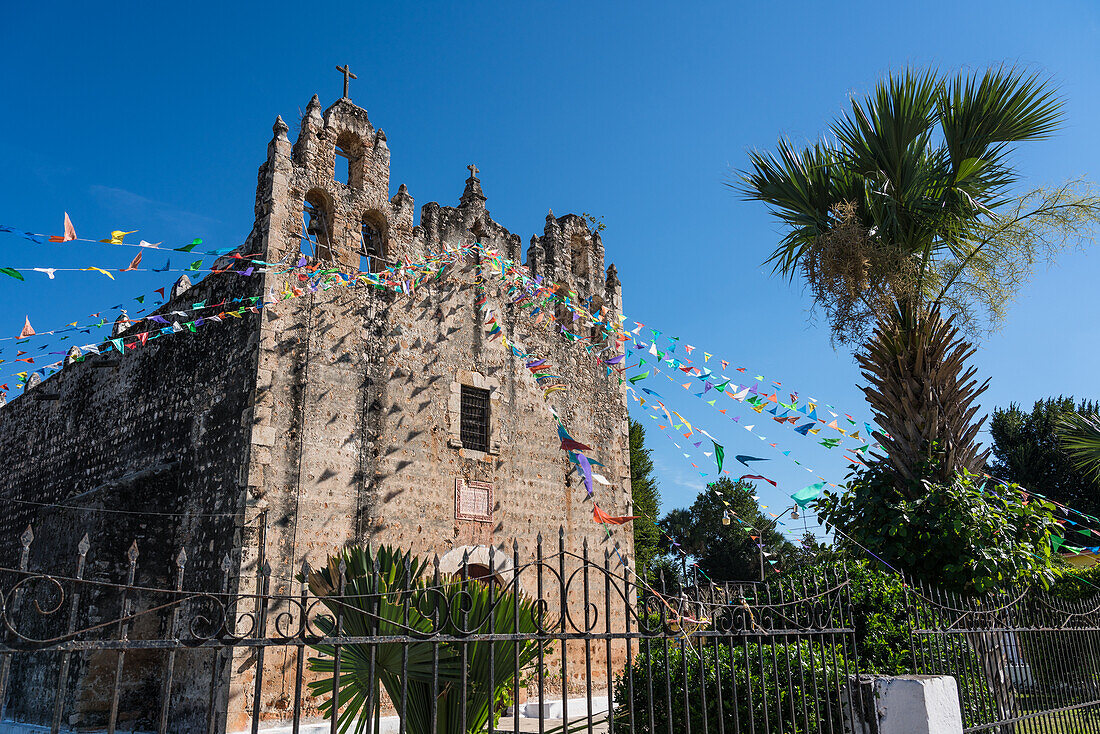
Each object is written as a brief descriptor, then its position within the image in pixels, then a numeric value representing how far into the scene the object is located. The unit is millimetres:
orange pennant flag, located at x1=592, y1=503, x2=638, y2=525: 12333
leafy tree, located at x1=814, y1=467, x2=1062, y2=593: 6523
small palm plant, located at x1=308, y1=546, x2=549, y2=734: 4176
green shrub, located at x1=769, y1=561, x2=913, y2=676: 5680
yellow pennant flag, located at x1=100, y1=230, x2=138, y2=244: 7377
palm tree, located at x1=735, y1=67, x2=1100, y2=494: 7223
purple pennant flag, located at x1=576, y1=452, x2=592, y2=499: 11859
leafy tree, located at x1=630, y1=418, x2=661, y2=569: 25312
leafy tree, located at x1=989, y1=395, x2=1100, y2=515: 22891
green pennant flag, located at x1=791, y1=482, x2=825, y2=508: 7773
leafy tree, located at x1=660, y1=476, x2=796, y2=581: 32688
